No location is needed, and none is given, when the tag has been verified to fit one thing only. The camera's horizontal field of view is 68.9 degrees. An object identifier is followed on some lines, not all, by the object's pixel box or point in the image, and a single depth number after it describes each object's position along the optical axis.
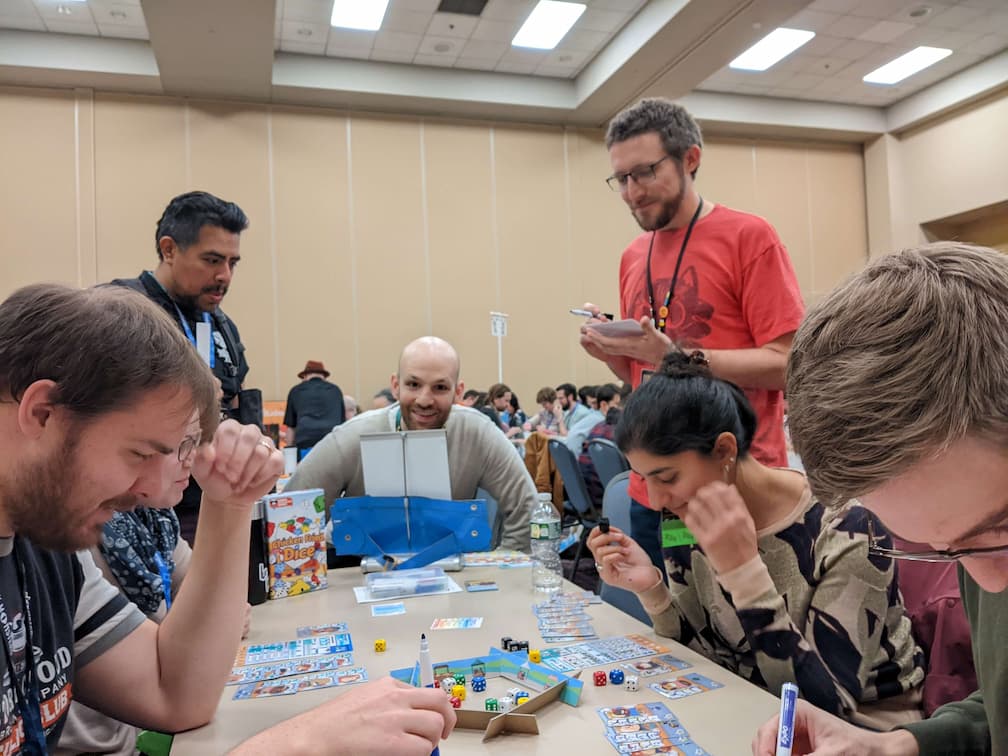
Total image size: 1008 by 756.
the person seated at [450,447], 2.67
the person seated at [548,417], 7.78
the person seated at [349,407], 7.08
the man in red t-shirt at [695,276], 1.90
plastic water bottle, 1.92
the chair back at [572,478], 4.59
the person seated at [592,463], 4.67
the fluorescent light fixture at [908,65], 8.00
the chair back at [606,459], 4.26
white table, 1.09
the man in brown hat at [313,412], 5.96
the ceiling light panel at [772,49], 7.39
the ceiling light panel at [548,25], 6.73
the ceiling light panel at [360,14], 6.58
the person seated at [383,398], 7.33
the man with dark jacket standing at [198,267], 2.58
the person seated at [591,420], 5.59
